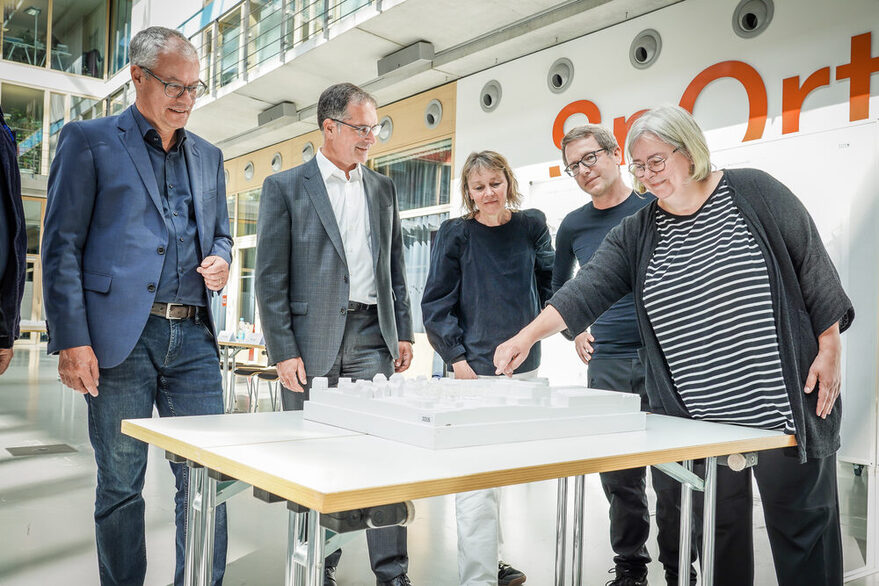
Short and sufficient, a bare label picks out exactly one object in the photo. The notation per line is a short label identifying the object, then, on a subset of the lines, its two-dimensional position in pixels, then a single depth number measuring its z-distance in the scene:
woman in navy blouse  2.46
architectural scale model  1.17
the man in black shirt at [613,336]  2.32
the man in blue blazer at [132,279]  1.73
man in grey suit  2.15
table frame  0.91
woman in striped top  1.58
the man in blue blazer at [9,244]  1.74
